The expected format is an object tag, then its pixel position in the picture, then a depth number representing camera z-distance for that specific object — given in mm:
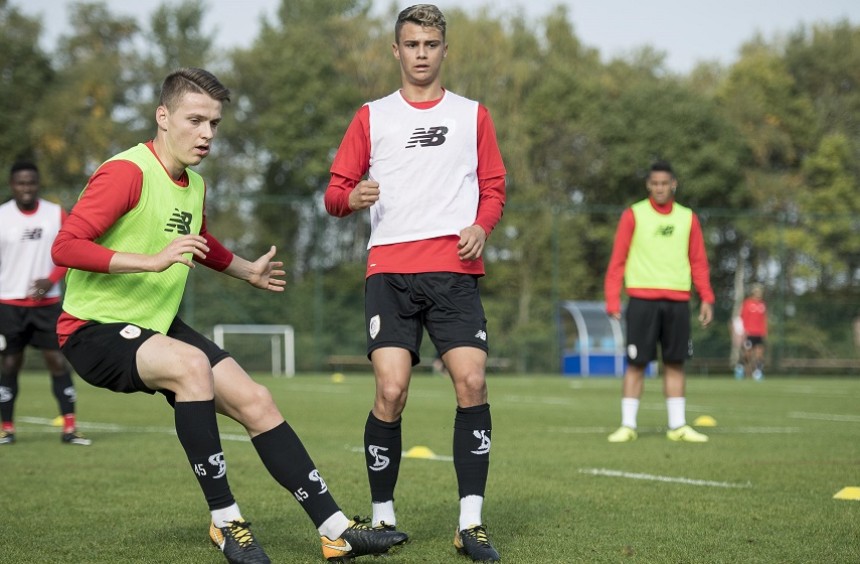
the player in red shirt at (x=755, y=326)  27547
